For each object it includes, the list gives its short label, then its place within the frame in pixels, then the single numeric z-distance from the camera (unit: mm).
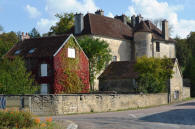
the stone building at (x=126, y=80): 44562
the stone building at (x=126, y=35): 51062
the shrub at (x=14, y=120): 13320
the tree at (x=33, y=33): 114925
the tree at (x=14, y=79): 31141
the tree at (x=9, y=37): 71656
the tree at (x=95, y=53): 45750
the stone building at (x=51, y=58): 38906
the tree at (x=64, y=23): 56875
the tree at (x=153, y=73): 40281
